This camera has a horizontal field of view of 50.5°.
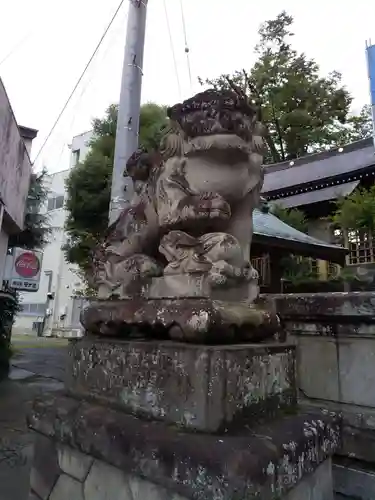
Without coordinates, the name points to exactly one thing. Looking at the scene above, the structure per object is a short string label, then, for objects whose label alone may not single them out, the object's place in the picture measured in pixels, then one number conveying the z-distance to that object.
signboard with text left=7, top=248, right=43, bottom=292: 7.50
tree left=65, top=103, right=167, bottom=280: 9.46
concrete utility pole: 4.23
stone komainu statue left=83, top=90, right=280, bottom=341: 1.57
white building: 20.70
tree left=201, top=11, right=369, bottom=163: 16.84
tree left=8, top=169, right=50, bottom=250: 8.83
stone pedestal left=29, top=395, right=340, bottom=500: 1.11
